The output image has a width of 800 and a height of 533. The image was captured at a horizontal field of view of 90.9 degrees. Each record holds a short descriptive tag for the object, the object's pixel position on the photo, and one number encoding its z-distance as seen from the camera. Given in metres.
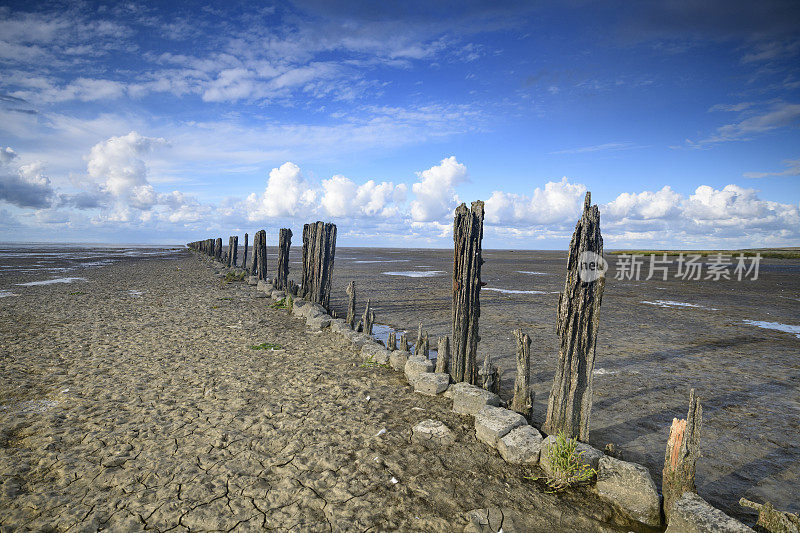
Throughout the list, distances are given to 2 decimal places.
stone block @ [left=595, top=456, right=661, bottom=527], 3.70
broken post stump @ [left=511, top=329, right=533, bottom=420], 5.25
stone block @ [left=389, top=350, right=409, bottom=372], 7.66
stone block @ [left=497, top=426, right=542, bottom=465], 4.45
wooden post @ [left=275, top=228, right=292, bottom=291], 17.33
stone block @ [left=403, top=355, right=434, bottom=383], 6.92
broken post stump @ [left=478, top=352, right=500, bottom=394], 6.02
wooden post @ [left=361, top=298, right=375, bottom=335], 9.78
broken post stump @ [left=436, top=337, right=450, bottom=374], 6.72
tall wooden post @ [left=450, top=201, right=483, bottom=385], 6.61
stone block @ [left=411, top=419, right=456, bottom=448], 4.91
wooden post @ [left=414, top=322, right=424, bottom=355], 7.64
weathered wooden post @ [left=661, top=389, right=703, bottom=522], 3.54
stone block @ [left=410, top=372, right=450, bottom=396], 6.46
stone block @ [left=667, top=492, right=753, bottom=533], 3.08
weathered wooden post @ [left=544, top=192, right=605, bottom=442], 4.56
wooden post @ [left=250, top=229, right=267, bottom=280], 21.14
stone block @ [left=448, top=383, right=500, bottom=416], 5.62
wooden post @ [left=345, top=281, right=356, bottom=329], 10.73
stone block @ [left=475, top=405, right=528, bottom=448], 4.82
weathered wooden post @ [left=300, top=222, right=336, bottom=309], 13.35
